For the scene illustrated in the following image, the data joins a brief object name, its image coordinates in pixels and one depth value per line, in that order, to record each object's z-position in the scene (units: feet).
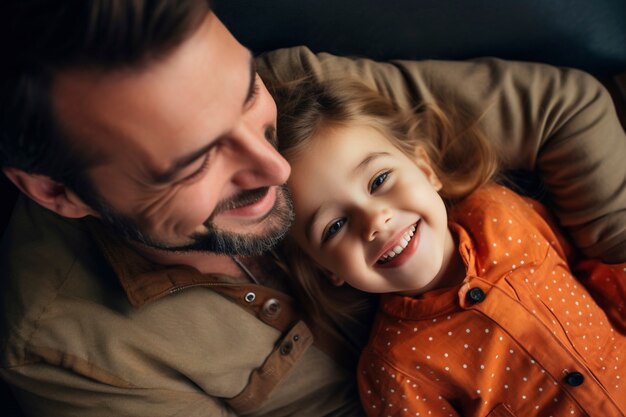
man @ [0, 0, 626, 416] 2.02
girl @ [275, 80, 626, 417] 2.91
